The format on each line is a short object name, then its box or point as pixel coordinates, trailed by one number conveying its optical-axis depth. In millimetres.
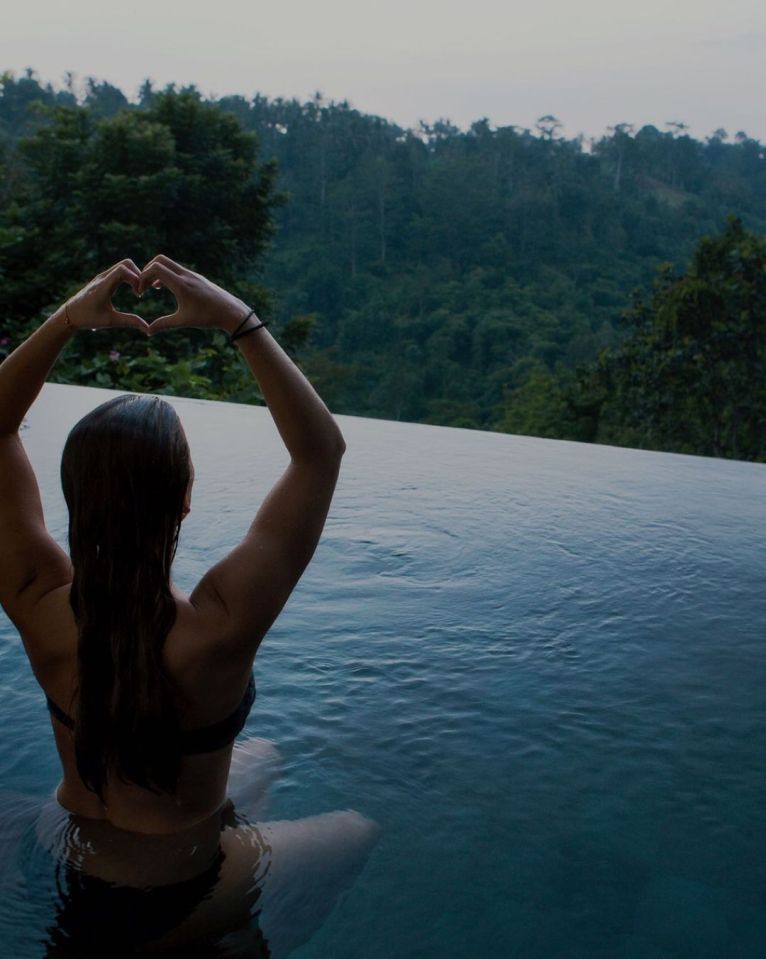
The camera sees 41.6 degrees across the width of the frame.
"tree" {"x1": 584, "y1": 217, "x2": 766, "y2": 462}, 13828
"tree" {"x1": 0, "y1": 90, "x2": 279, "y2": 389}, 13500
